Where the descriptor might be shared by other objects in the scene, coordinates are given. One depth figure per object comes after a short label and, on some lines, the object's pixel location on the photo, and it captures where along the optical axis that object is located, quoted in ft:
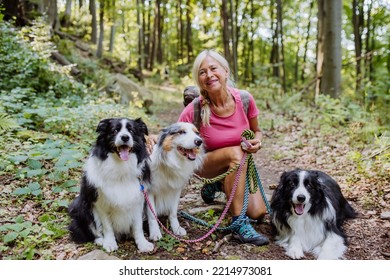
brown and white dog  11.01
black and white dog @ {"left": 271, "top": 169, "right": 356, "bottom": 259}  10.62
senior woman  12.03
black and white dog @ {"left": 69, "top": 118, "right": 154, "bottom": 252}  9.73
